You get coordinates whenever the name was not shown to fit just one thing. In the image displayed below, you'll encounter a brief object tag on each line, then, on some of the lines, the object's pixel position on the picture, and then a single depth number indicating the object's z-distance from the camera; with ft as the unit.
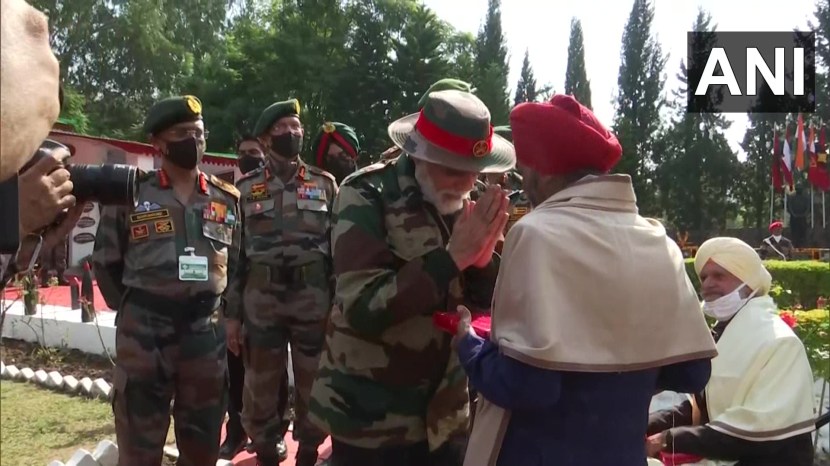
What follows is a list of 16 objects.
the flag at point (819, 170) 84.33
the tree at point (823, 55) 125.80
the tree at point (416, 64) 89.40
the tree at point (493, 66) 100.78
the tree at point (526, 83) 155.84
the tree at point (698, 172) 137.49
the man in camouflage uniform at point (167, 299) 10.48
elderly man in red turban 5.59
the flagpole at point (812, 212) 100.23
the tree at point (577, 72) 156.35
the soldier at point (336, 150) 15.84
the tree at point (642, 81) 148.66
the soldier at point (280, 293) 13.44
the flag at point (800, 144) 82.50
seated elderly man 8.73
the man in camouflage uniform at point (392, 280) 6.73
